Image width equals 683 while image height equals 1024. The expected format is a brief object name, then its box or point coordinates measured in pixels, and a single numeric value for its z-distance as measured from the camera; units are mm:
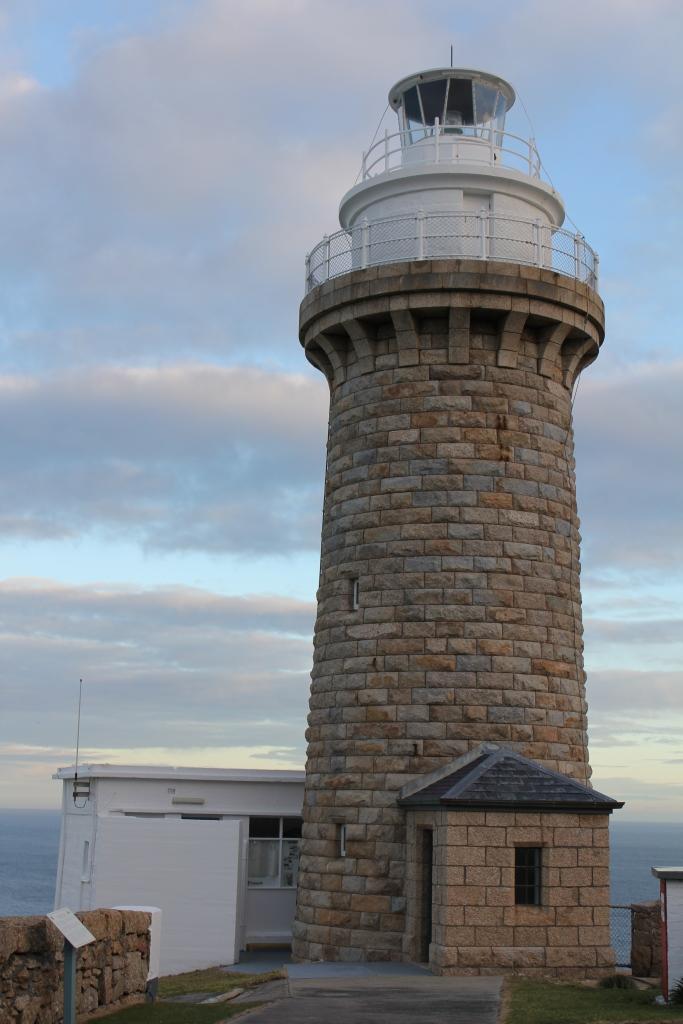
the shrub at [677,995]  12250
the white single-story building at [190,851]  19875
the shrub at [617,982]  13867
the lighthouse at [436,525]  16531
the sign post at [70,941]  9297
